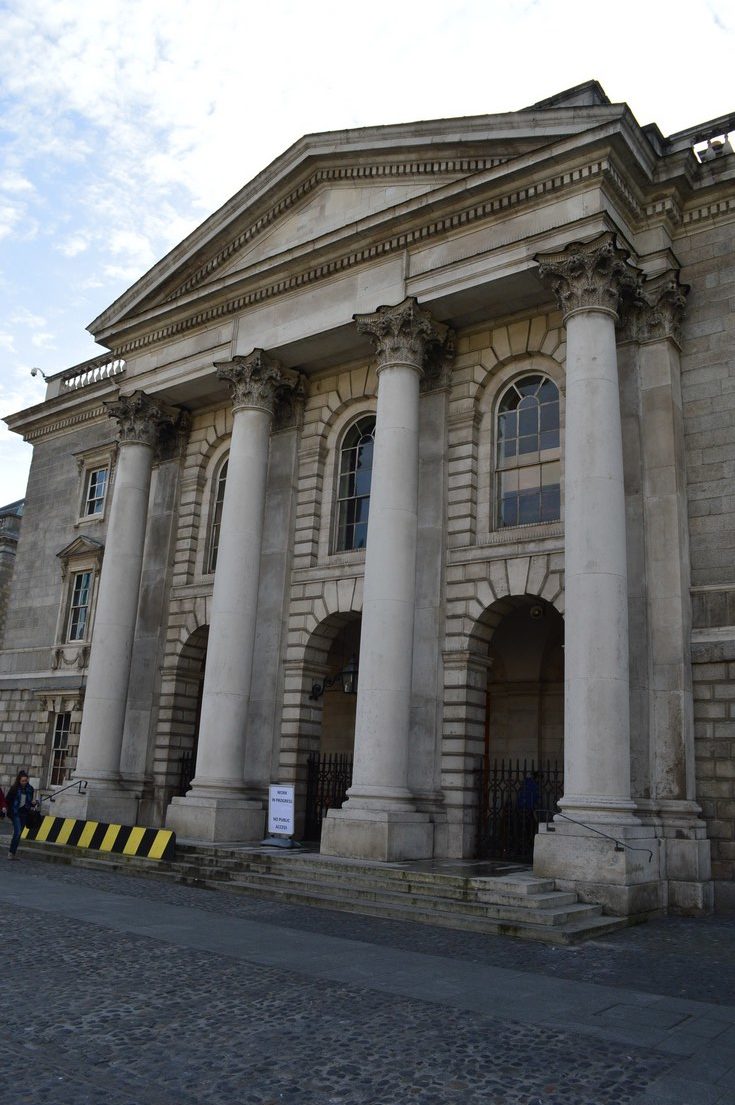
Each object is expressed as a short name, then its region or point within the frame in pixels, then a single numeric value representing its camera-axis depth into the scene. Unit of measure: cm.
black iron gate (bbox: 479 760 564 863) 1834
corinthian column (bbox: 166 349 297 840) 1975
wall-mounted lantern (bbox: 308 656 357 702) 2148
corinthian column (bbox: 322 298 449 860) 1681
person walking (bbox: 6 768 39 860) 1833
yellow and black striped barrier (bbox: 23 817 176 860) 1783
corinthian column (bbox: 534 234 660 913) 1395
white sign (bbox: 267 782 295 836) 1820
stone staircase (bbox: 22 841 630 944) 1221
